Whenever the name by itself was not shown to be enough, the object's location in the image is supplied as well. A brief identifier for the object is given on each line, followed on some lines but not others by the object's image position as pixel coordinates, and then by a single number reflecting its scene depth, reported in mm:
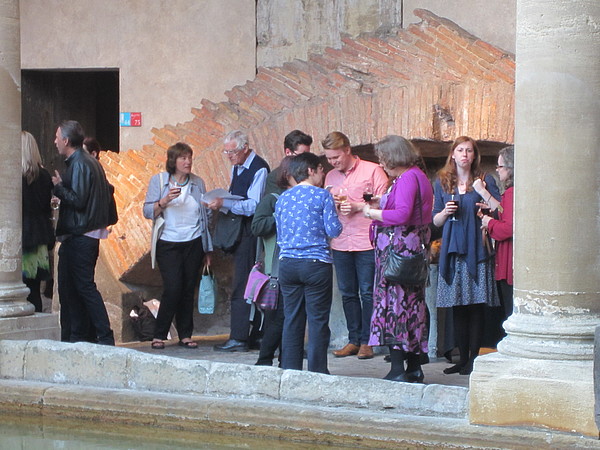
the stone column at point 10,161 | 14609
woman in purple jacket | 13281
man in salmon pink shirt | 15687
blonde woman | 16094
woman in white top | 16984
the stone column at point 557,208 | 10992
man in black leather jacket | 15891
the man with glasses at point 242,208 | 16469
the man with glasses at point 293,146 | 15373
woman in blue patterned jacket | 13211
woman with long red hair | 14625
